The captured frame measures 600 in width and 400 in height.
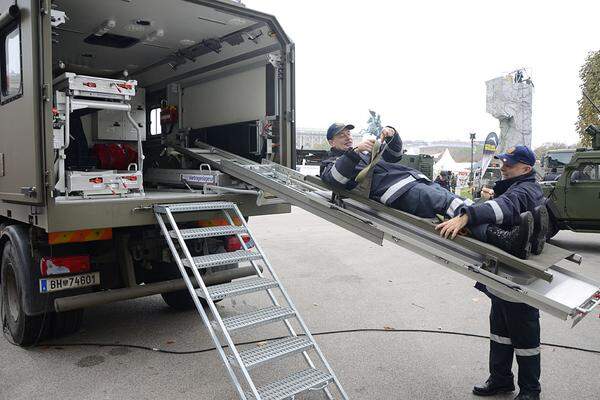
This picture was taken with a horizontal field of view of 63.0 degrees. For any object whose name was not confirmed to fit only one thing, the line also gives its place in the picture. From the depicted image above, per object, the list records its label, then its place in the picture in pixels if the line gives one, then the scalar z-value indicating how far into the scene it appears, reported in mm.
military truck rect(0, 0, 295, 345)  3980
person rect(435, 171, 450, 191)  23880
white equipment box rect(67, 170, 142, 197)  4051
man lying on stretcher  3266
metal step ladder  3143
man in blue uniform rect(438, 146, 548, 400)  3309
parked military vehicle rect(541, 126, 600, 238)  10148
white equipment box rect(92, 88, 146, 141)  7785
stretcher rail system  2955
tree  20984
